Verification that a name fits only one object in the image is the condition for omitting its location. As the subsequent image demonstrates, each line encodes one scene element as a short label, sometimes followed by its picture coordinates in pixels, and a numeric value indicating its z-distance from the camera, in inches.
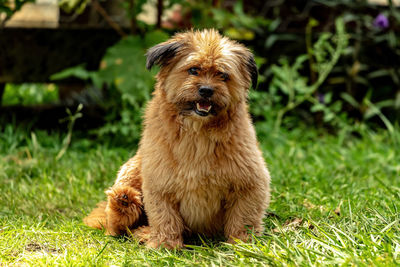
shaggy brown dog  113.4
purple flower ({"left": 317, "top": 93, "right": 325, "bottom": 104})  248.2
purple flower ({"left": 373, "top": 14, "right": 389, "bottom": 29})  244.2
